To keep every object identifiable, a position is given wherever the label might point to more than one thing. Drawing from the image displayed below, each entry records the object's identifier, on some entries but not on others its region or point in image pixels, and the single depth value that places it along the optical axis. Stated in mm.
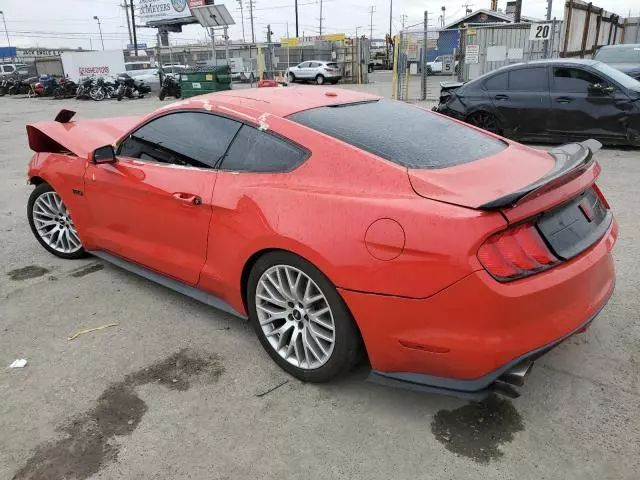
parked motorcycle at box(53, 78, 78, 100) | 26978
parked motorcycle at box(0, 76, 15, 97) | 31856
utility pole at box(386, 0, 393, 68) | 47694
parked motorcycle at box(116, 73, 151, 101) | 24688
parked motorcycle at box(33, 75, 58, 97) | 27922
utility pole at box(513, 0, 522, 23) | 22355
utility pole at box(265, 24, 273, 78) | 25041
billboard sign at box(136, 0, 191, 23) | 34688
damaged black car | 8180
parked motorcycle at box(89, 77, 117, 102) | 25078
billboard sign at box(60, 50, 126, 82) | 29641
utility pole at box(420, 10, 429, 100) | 15305
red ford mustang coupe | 2156
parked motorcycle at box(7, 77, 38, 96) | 30766
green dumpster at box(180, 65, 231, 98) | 20139
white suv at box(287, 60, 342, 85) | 31469
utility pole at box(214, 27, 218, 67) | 22297
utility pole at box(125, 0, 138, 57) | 47509
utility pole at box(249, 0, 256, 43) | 83500
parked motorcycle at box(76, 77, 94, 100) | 25297
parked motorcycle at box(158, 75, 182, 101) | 23053
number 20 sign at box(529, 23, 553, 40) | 13781
